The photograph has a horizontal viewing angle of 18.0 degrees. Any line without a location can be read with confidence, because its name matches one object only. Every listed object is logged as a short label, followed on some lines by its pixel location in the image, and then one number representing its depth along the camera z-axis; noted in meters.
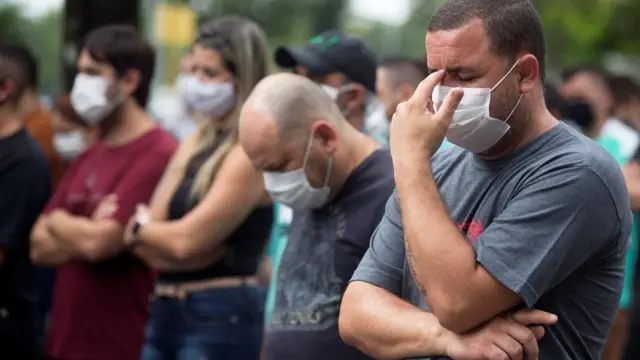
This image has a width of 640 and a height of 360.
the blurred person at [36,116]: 13.42
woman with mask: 9.35
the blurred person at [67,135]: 14.13
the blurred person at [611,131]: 13.59
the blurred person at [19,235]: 10.85
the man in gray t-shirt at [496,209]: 5.21
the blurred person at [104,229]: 10.31
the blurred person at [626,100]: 17.36
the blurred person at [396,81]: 14.02
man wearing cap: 9.64
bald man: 7.30
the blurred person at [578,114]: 15.91
